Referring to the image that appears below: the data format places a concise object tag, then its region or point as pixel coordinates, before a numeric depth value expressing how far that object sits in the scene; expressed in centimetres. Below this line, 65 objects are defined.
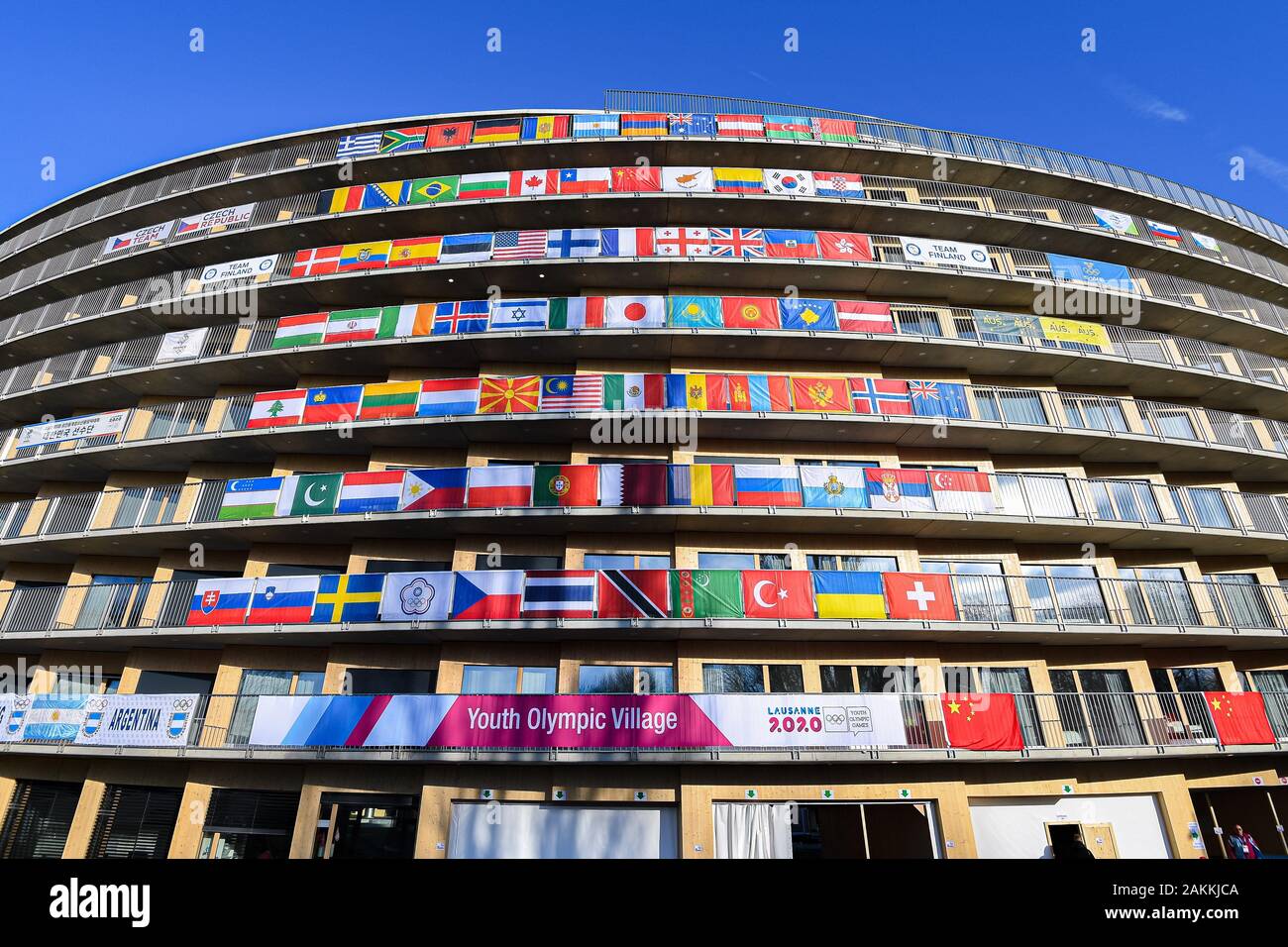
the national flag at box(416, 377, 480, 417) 2003
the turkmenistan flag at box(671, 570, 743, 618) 1681
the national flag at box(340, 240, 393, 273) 2294
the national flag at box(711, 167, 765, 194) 2342
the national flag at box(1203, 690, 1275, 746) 1705
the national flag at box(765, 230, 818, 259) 2228
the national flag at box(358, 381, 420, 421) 2041
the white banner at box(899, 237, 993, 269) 2280
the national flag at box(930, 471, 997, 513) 1870
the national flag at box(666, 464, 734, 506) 1825
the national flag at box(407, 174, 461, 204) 2402
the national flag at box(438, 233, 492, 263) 2273
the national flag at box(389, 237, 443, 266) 2289
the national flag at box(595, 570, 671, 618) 1681
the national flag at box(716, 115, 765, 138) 2485
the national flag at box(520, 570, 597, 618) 1692
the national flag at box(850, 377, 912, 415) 1992
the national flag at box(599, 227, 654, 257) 2223
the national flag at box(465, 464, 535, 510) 1855
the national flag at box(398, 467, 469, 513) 1873
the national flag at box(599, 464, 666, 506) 1816
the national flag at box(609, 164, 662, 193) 2339
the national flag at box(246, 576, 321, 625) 1805
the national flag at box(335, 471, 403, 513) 1897
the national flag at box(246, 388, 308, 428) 2094
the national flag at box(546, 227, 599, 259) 2223
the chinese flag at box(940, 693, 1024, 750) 1572
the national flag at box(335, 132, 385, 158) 2605
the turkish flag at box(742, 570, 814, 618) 1692
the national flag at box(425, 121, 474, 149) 2548
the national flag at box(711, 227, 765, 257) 2220
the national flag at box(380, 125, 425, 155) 2572
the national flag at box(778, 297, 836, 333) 2108
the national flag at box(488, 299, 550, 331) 2123
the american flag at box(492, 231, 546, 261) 2255
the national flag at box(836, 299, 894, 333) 2111
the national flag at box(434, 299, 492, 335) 2134
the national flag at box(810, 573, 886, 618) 1708
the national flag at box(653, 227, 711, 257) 2216
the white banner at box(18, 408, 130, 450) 2286
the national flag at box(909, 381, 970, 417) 2002
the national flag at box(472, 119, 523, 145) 2520
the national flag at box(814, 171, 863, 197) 2355
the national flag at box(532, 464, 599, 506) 1833
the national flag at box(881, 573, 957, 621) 1712
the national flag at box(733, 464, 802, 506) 1841
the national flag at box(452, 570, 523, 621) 1709
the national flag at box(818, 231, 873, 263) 2241
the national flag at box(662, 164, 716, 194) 2331
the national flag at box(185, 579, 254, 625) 1828
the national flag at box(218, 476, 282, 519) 1945
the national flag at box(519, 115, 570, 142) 2488
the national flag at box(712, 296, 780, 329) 2111
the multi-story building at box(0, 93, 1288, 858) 1631
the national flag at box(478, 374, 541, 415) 1989
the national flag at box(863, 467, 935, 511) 1859
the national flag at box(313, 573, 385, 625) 1759
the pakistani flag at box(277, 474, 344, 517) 1917
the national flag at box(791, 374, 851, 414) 1977
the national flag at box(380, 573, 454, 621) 1720
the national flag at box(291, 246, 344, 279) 2311
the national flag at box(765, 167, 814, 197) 2331
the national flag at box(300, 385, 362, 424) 2070
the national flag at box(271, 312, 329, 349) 2200
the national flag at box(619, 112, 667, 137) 2486
